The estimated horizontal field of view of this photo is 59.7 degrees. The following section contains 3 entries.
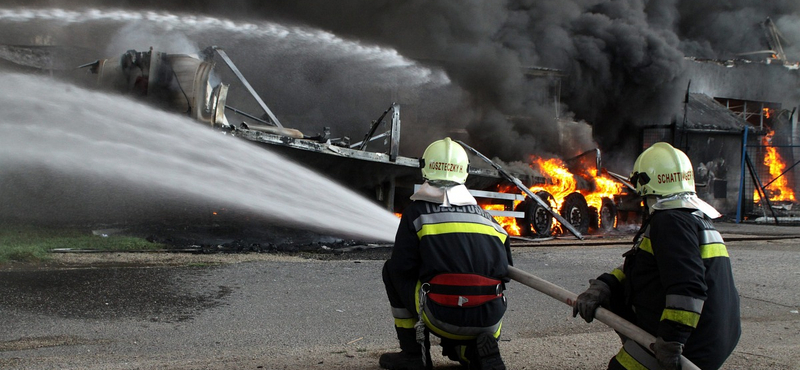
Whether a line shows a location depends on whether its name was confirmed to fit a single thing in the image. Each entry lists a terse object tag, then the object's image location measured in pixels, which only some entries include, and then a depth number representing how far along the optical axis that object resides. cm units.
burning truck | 887
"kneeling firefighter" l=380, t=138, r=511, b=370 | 333
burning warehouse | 1955
